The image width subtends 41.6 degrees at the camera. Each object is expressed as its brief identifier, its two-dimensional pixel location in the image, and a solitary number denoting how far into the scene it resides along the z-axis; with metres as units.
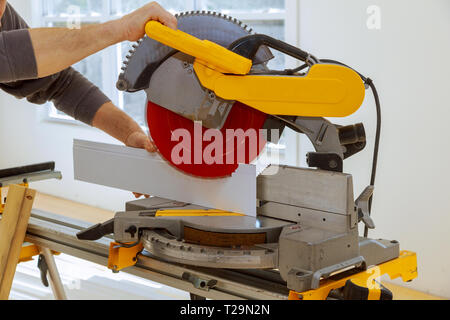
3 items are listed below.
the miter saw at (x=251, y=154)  1.17
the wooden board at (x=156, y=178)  1.32
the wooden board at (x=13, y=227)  1.70
